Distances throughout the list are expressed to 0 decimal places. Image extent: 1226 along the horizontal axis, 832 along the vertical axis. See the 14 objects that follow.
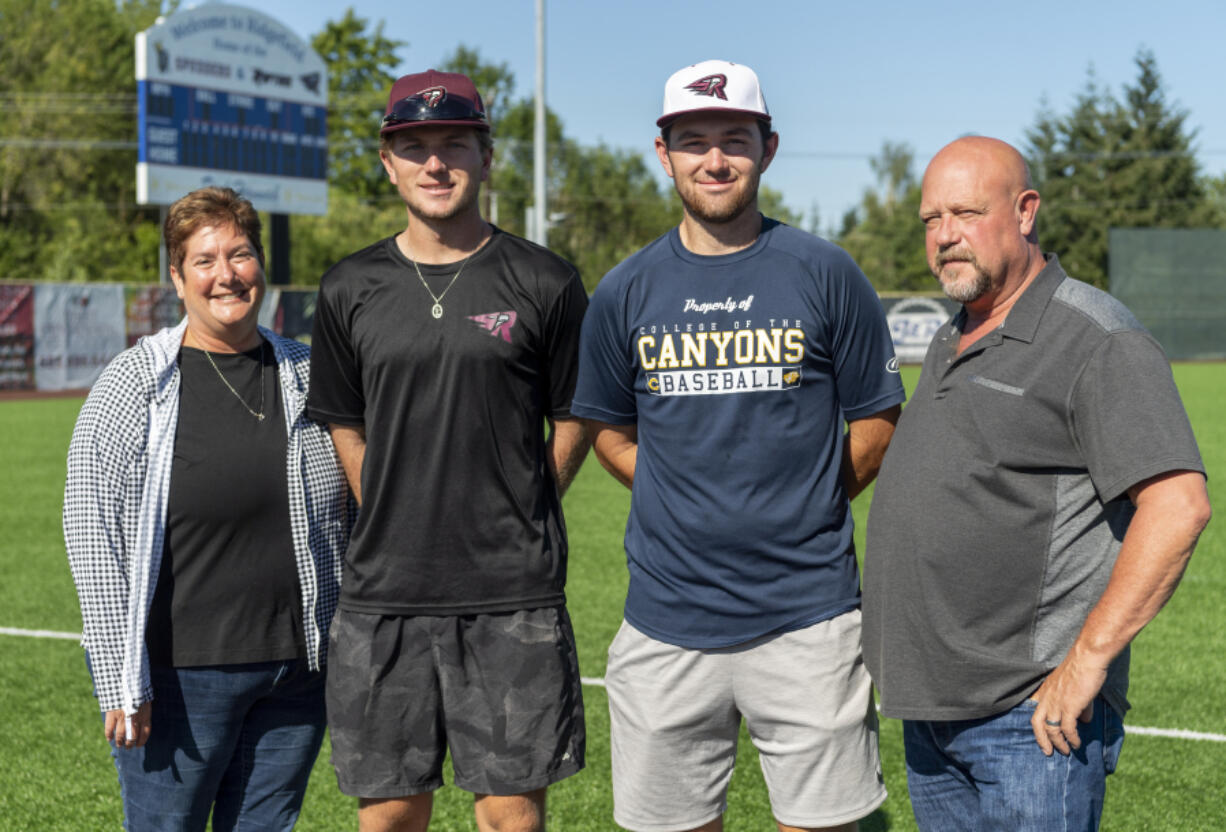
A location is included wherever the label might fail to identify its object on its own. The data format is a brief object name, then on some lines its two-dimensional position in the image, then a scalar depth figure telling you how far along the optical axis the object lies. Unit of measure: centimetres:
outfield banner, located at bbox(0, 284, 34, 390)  2680
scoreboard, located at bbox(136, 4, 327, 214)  2691
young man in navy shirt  332
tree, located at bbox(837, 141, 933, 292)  6900
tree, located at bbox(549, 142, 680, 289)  6575
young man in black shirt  345
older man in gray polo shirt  260
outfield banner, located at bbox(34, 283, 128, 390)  2761
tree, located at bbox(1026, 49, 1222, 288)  6053
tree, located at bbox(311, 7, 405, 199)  6175
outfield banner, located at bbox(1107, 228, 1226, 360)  4172
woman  338
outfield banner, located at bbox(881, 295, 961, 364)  3756
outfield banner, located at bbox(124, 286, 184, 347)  2892
